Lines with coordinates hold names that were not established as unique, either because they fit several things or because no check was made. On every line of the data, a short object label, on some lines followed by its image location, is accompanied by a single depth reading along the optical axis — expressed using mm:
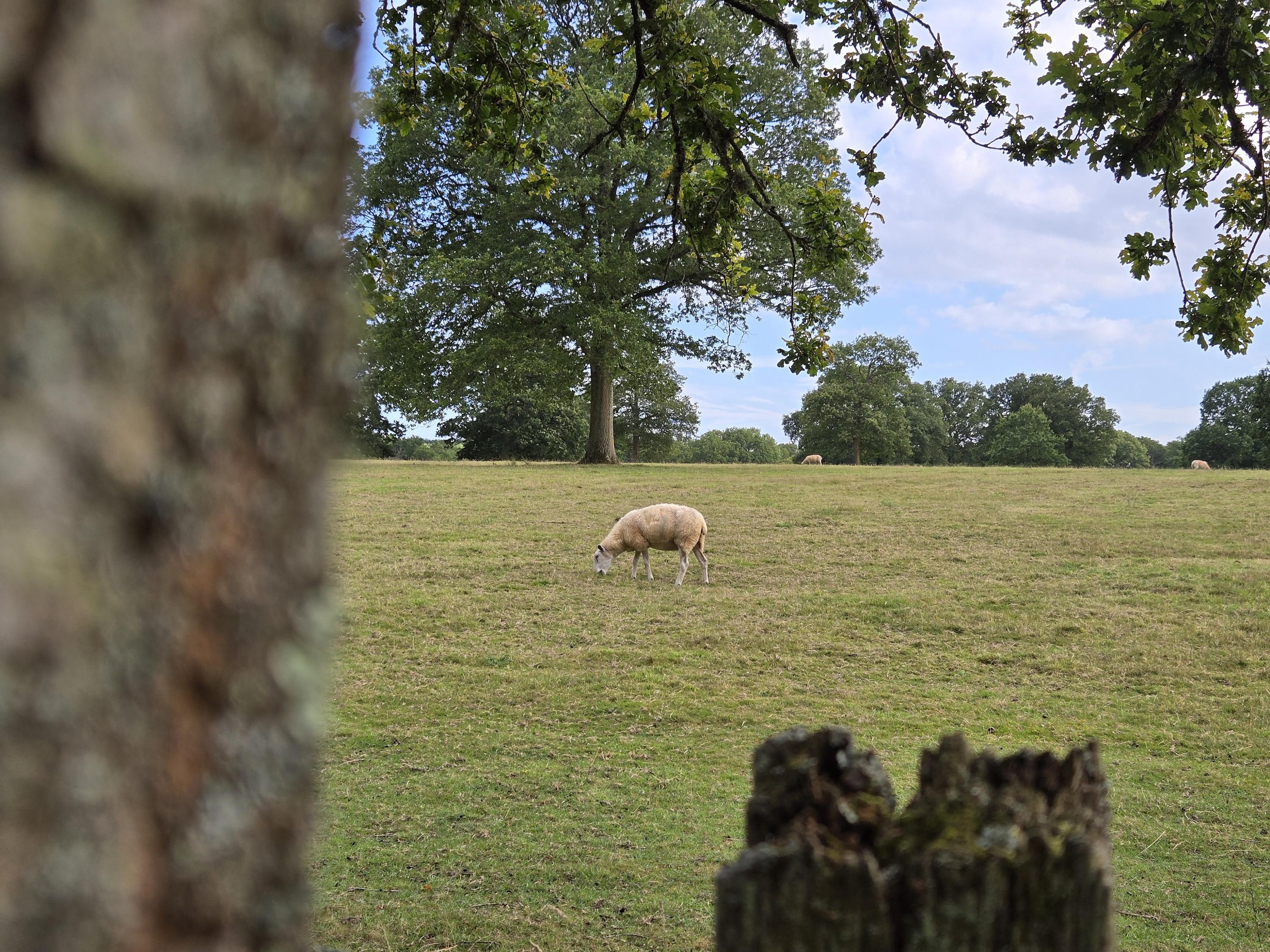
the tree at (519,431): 60531
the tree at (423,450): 71188
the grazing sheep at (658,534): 14820
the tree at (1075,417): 75188
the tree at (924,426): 76500
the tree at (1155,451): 105812
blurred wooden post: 1113
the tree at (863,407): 66000
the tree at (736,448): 105875
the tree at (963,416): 84688
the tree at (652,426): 68625
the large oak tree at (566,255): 30578
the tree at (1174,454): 92450
